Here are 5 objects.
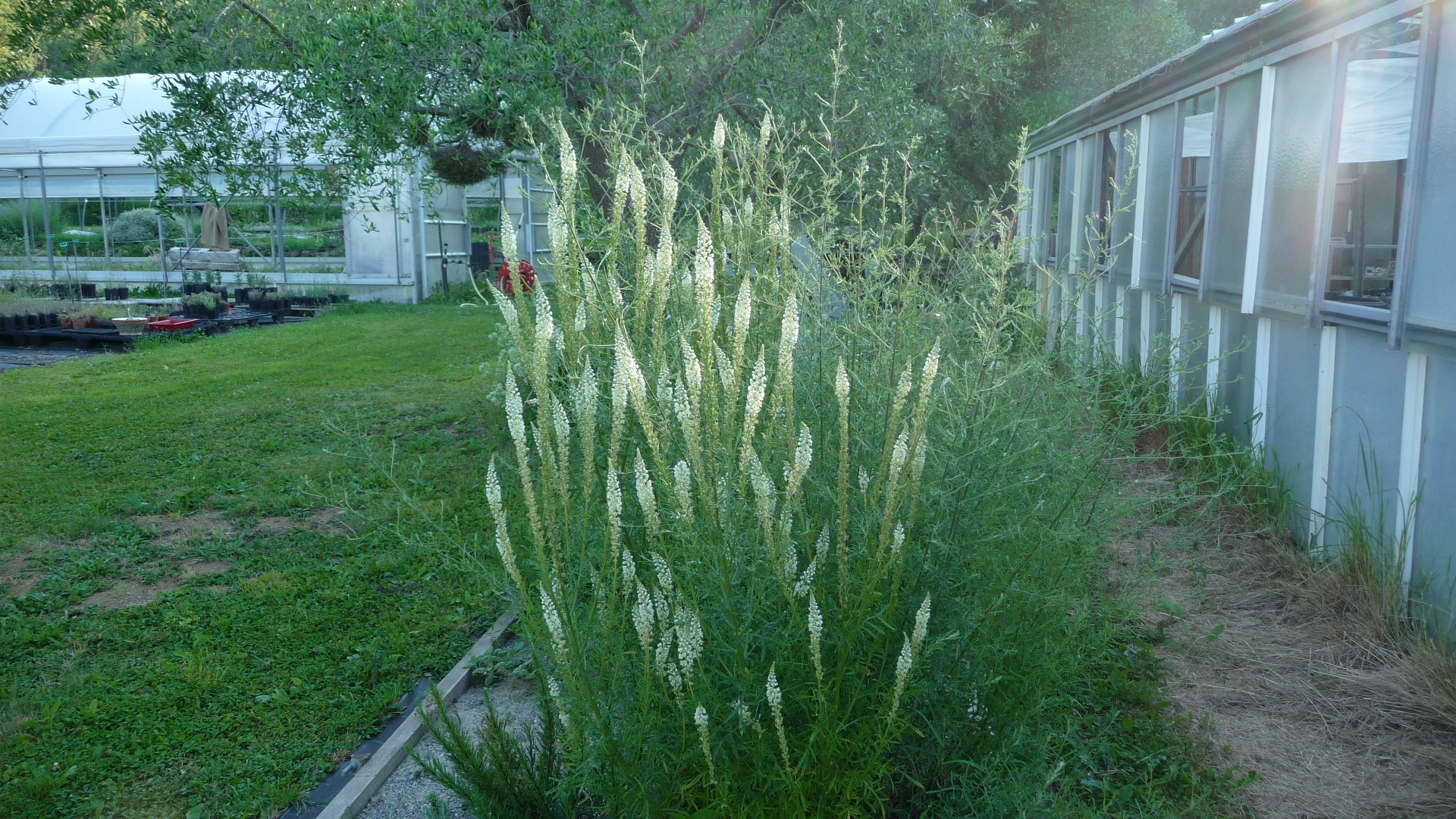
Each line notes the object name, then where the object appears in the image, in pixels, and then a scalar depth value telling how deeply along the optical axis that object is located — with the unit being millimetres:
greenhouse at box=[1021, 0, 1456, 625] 4340
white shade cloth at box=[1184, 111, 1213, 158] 7688
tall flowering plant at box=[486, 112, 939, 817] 2381
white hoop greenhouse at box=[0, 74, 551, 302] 20000
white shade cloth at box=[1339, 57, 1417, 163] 4977
